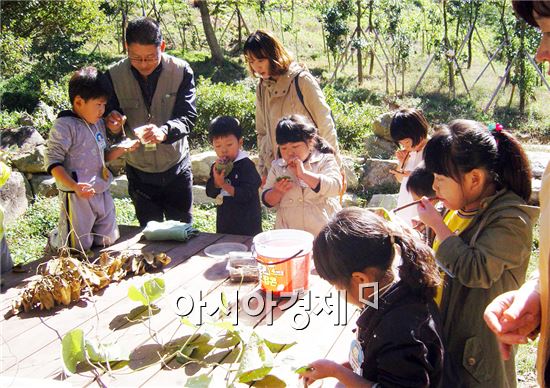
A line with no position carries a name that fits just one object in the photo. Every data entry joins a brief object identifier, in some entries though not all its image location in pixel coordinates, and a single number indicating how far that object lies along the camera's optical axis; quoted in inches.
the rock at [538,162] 213.8
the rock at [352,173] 250.2
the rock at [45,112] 312.3
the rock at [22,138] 273.0
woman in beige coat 126.5
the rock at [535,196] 198.1
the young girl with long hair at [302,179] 113.3
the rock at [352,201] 238.5
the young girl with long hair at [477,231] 69.0
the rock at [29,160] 265.4
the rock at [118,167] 278.1
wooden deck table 69.9
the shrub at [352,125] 284.0
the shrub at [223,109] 302.5
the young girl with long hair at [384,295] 56.2
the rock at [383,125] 269.7
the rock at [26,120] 301.4
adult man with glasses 129.0
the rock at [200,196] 257.4
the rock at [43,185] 261.1
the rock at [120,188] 266.9
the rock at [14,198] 233.5
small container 95.6
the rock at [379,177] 248.5
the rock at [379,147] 266.2
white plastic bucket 83.7
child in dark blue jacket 131.1
